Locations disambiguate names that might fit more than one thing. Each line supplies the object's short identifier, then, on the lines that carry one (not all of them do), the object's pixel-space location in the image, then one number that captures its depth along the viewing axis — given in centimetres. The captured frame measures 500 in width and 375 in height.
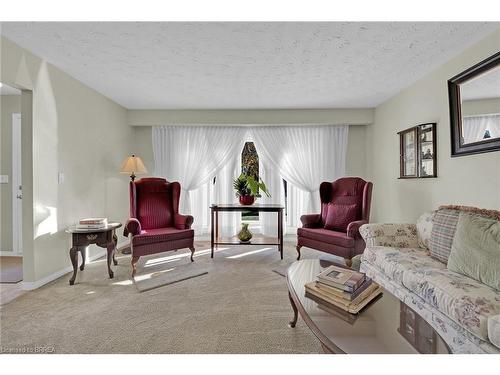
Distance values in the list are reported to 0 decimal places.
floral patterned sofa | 135
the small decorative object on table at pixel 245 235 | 386
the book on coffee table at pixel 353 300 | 140
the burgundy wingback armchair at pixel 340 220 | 303
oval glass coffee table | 109
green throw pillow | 161
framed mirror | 214
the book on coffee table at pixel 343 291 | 144
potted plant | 398
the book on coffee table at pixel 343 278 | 146
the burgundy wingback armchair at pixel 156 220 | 303
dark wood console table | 369
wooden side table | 271
